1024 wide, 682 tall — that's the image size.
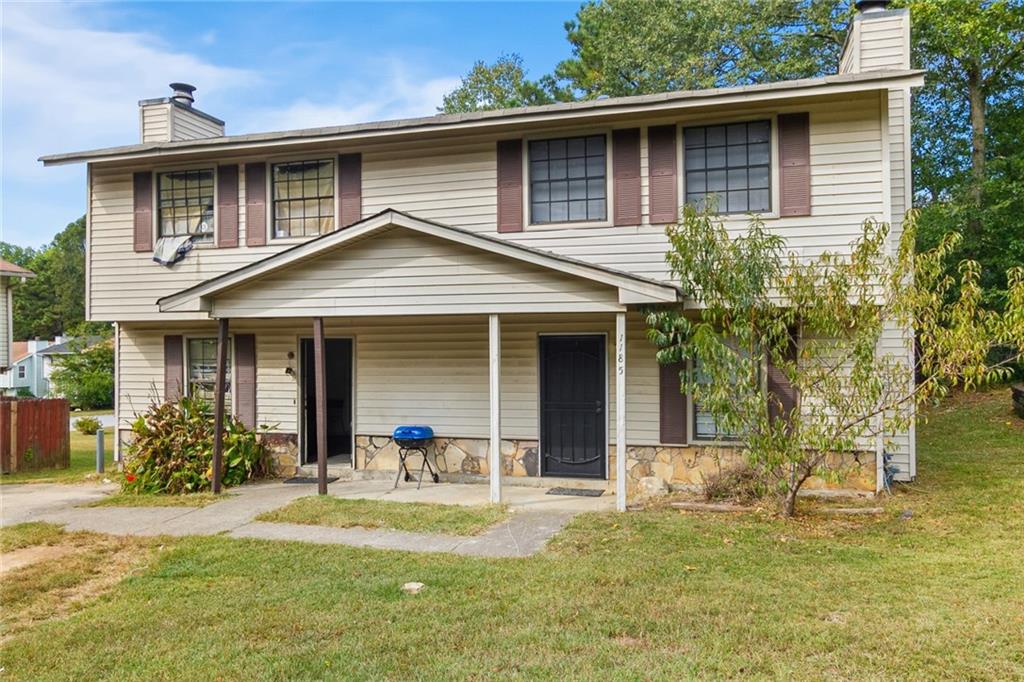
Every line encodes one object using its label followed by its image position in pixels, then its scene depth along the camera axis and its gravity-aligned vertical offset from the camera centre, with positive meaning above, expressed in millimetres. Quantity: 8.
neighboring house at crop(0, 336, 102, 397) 40188 -561
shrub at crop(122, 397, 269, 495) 9445 -1385
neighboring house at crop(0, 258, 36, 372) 21188 +1511
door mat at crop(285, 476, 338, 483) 10234 -1894
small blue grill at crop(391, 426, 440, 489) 9539 -1271
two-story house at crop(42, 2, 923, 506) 8266 +1432
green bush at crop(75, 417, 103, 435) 19234 -2005
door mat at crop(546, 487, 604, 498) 8898 -1839
